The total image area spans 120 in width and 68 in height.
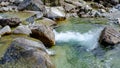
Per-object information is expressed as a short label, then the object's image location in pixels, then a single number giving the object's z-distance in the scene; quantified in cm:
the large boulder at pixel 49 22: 695
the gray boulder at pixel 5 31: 548
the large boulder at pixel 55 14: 762
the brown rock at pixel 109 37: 534
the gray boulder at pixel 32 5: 828
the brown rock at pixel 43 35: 527
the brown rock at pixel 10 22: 649
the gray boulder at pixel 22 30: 539
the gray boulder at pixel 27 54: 368
